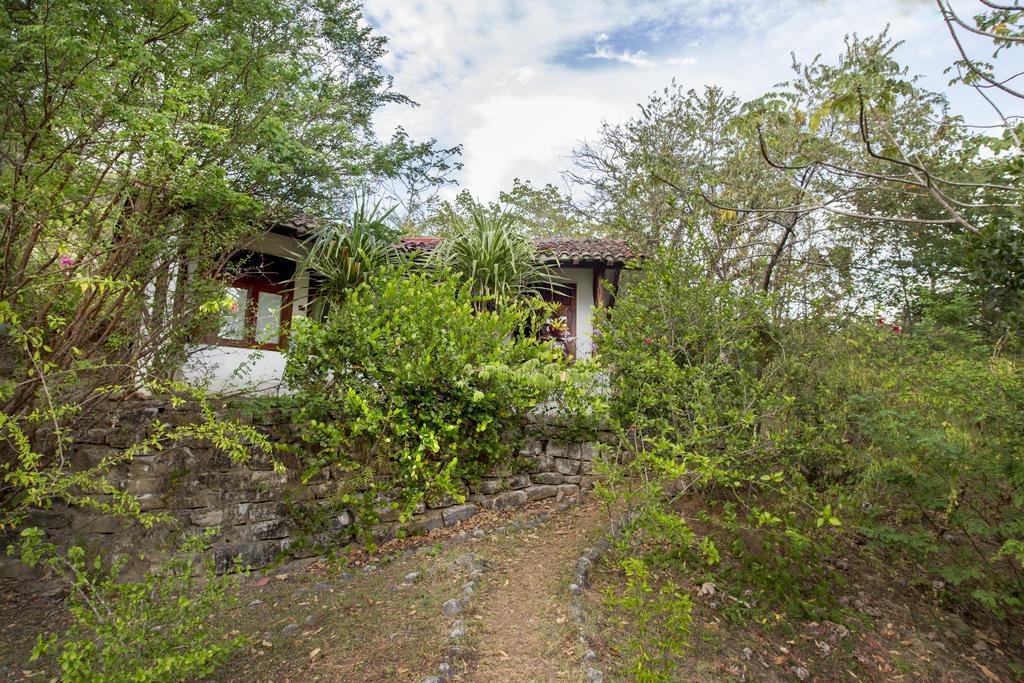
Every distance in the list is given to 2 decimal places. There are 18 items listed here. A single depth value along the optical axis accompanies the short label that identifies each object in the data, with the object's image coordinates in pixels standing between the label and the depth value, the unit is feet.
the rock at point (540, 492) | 21.08
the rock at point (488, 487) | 20.10
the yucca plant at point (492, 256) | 22.35
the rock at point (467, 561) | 15.15
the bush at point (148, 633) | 8.30
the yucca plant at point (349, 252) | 21.42
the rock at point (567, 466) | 21.94
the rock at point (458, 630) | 11.50
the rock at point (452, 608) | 12.52
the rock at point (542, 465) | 21.54
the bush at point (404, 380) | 16.24
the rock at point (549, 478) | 21.54
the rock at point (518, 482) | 20.83
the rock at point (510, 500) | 20.21
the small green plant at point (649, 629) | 9.80
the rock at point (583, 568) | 14.55
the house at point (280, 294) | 21.77
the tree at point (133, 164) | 11.46
